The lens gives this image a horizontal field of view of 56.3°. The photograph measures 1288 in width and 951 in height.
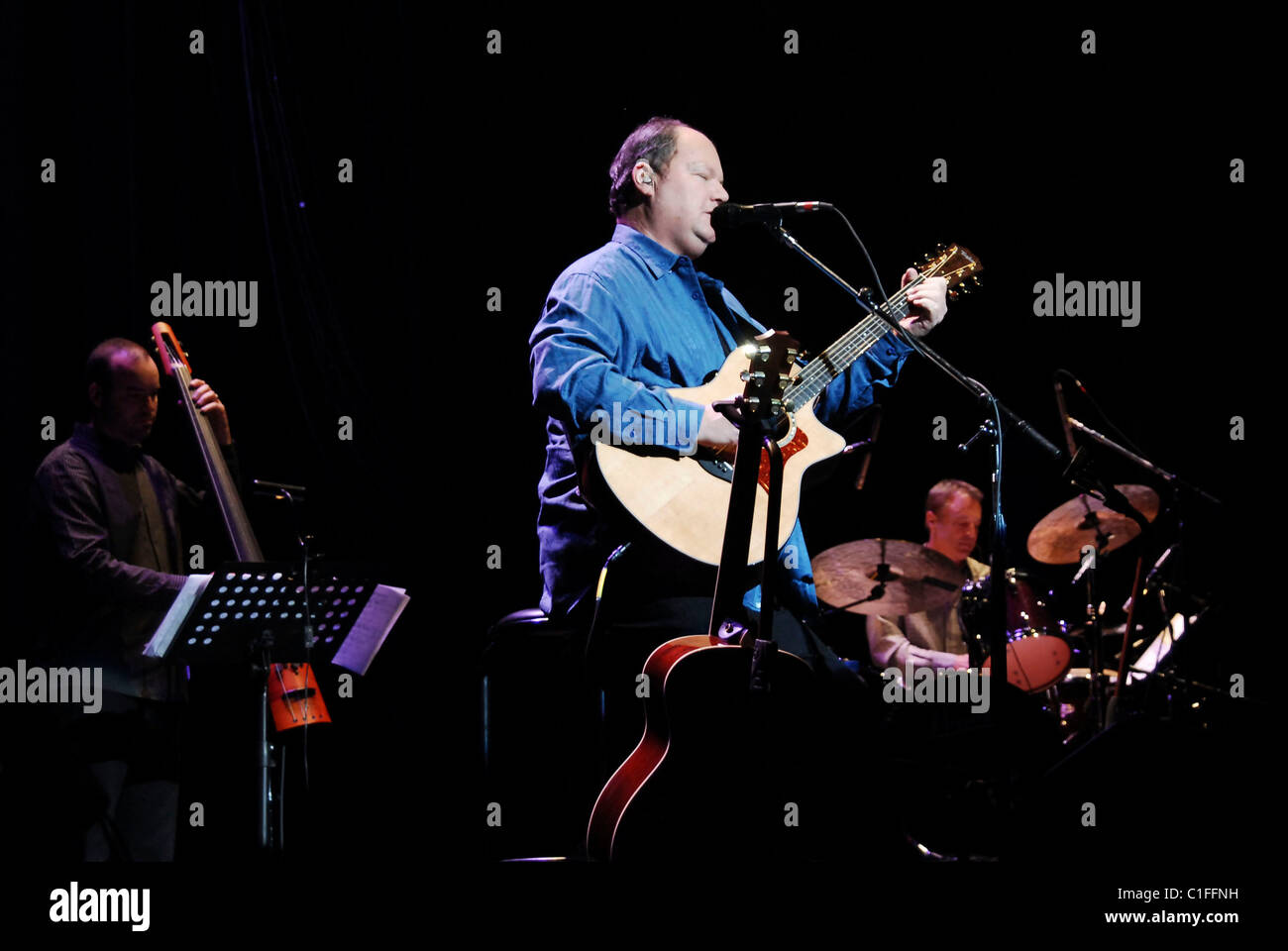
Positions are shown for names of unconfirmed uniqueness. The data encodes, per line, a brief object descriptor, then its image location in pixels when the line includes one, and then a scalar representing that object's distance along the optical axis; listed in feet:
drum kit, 17.19
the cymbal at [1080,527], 18.30
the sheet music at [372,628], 12.42
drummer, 18.25
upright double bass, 13.19
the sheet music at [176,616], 11.41
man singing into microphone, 9.12
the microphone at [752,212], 9.41
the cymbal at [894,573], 17.49
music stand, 11.46
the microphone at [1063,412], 16.30
